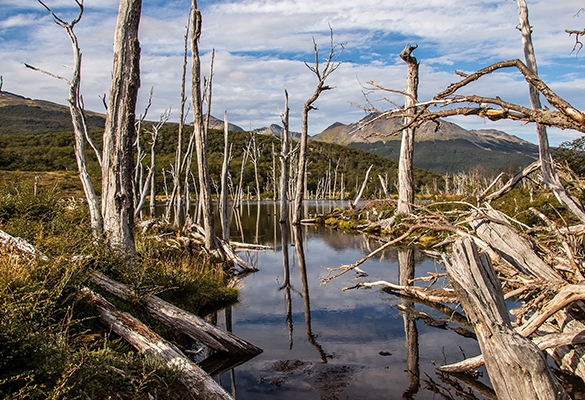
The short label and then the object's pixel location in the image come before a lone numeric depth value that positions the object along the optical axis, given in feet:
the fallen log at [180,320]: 15.92
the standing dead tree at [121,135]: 19.98
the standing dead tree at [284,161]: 77.51
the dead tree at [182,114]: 46.37
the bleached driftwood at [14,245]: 16.40
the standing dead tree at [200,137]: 33.04
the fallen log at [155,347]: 11.41
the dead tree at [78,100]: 27.32
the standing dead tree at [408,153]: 47.16
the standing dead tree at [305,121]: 68.64
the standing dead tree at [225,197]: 39.73
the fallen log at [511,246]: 13.49
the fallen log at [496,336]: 9.68
